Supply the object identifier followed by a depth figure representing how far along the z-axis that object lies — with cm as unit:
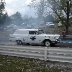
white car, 1048
